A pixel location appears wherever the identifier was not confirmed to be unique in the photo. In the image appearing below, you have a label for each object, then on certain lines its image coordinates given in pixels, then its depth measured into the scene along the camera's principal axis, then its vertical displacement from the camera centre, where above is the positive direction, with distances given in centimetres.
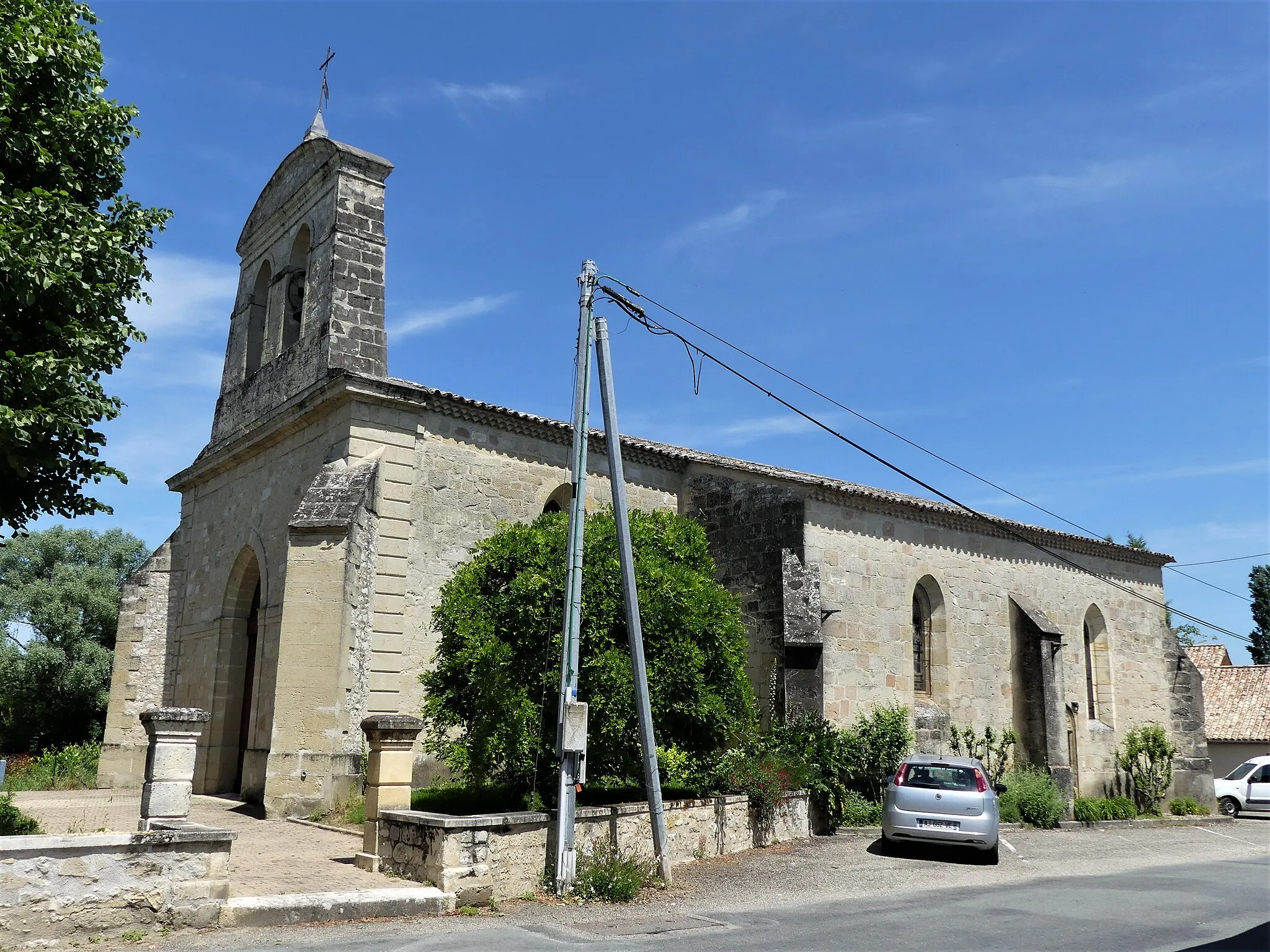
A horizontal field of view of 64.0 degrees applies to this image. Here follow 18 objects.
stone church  1494 +238
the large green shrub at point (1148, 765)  2347 -136
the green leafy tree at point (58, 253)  966 +422
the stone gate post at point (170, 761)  884 -65
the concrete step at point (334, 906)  884 -192
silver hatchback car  1365 -141
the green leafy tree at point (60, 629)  2686 +152
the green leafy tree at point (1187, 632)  5930 +432
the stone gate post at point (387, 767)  1113 -83
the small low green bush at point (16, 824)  1038 -146
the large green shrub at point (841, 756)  1548 -87
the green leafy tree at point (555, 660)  1169 +40
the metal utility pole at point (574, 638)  1066 +60
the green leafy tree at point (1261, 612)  4922 +466
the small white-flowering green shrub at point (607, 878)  1055 -188
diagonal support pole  1126 +48
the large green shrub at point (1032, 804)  1848 -181
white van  2709 -218
